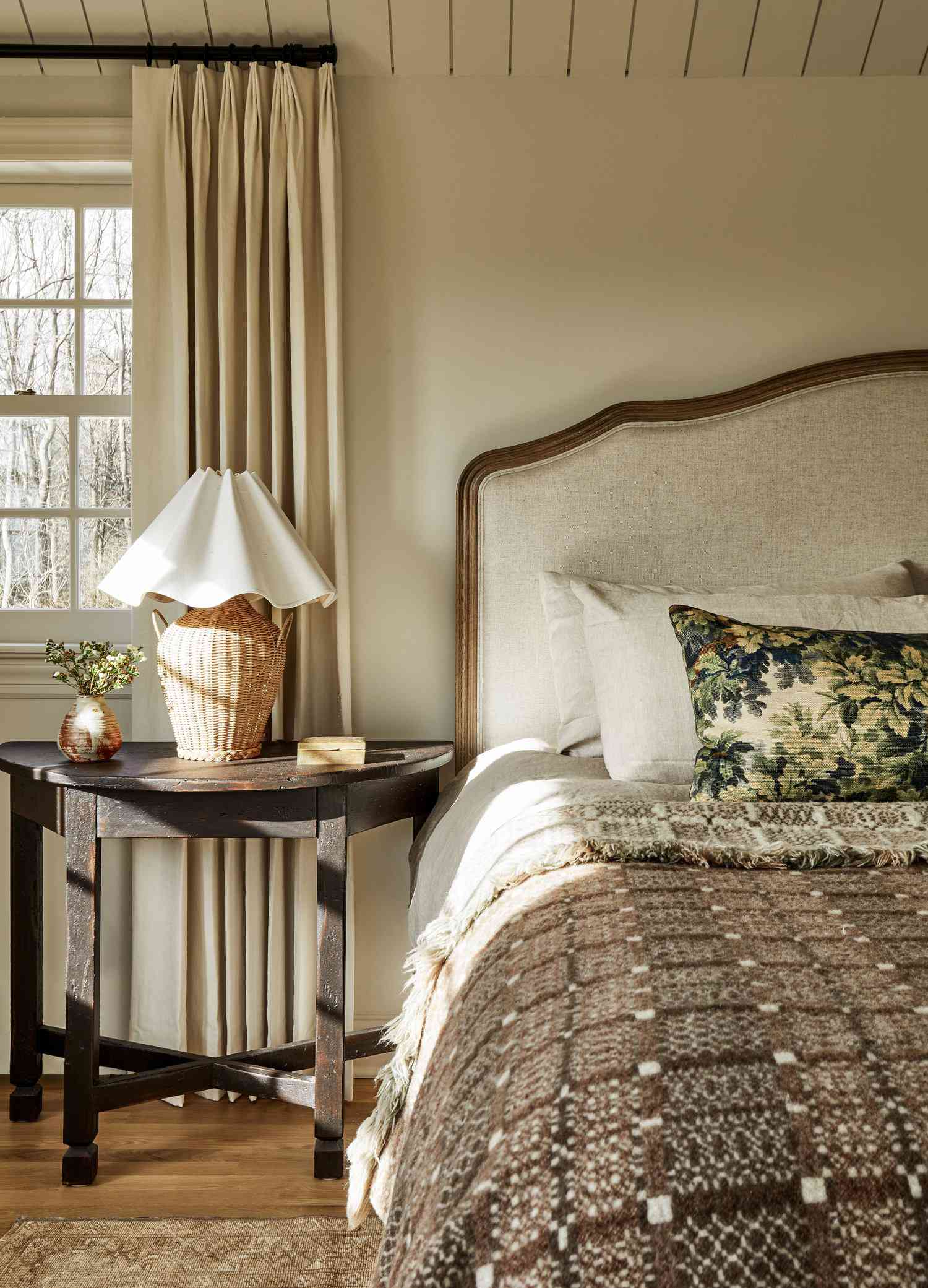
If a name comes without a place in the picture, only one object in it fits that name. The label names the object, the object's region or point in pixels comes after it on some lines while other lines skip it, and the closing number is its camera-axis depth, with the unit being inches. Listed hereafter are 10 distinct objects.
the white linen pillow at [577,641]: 80.0
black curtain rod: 86.4
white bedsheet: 58.9
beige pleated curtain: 85.2
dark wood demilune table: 69.5
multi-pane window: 95.0
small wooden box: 73.5
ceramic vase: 74.4
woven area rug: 60.4
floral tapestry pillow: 58.4
